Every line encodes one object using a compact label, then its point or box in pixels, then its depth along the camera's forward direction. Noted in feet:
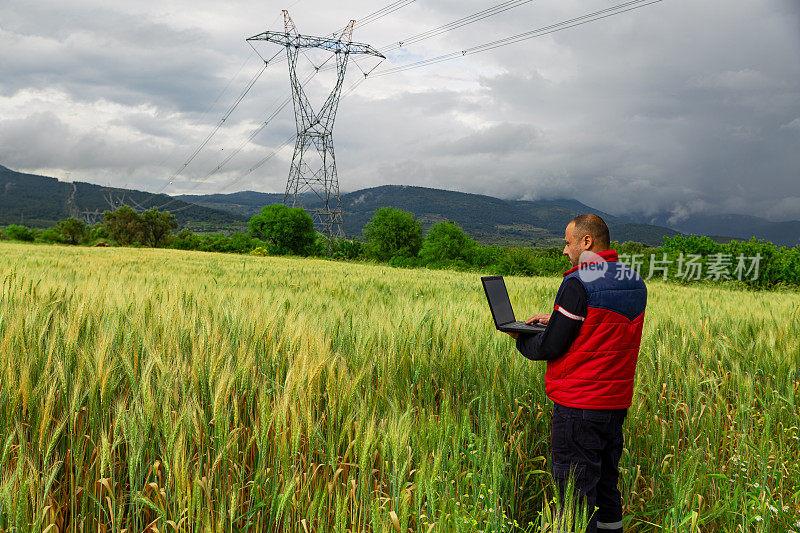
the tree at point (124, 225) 255.29
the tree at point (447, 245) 172.55
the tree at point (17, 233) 245.24
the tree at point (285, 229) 213.38
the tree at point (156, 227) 260.21
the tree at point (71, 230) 270.67
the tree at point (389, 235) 198.18
